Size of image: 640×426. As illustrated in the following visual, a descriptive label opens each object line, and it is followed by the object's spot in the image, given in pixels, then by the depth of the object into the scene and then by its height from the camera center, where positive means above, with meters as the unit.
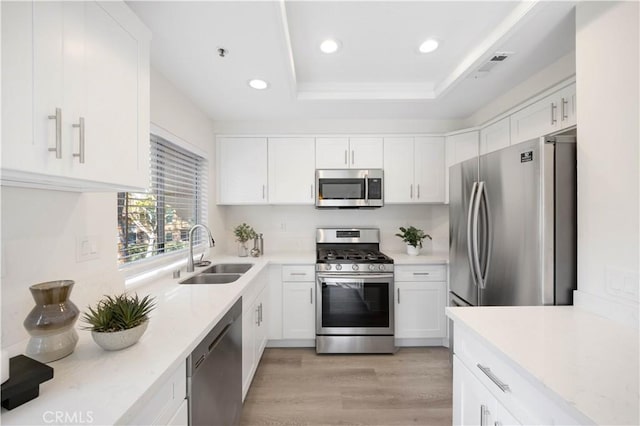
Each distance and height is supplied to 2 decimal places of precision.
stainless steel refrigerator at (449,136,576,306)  1.37 -0.06
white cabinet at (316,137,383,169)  3.02 +0.69
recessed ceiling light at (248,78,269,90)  2.12 +1.04
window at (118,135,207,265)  1.75 +0.05
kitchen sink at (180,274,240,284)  2.15 -0.52
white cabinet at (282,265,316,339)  2.72 -0.91
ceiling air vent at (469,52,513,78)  1.83 +1.08
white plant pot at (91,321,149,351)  0.91 -0.42
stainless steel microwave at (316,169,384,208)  2.95 +0.27
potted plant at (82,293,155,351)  0.91 -0.38
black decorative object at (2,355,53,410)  0.66 -0.42
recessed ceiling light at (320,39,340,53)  1.86 +1.18
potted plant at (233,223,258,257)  3.01 -0.25
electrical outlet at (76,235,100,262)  1.22 -0.16
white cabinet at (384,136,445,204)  3.02 +0.50
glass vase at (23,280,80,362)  0.85 -0.35
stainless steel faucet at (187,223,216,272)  2.19 -0.38
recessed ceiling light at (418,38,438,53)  1.86 +1.18
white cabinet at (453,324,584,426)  0.76 -0.60
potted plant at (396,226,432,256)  3.02 -0.28
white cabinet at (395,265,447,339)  2.73 -0.93
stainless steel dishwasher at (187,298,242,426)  1.08 -0.76
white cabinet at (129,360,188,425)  0.78 -0.60
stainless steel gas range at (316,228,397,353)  2.64 -0.91
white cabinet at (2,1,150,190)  0.69 +0.37
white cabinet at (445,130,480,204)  2.79 +0.70
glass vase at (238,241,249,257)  3.00 -0.40
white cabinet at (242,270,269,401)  1.89 -0.91
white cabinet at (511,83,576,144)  1.71 +0.68
